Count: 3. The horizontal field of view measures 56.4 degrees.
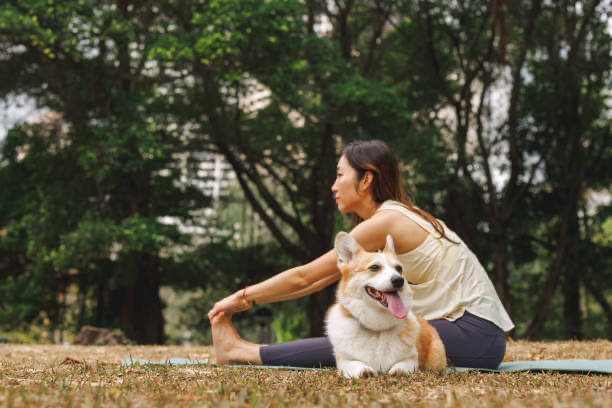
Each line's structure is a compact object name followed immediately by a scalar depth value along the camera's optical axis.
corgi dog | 3.56
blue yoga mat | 4.15
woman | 4.10
